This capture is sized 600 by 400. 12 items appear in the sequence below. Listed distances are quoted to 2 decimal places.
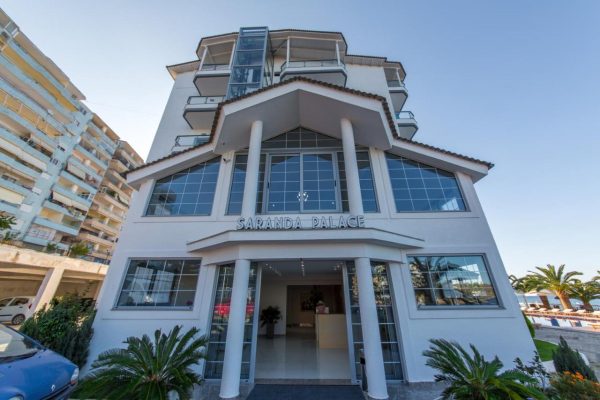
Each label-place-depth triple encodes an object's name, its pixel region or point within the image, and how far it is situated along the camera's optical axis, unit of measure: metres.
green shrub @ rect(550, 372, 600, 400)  4.41
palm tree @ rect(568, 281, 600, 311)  22.74
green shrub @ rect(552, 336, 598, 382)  5.87
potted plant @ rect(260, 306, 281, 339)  13.60
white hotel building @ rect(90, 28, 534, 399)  6.89
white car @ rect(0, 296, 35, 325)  17.02
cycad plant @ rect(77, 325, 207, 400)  4.76
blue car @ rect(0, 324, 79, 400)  3.58
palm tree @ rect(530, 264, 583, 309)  23.92
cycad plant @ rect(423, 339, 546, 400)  4.33
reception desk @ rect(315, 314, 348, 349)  10.88
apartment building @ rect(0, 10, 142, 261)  22.48
